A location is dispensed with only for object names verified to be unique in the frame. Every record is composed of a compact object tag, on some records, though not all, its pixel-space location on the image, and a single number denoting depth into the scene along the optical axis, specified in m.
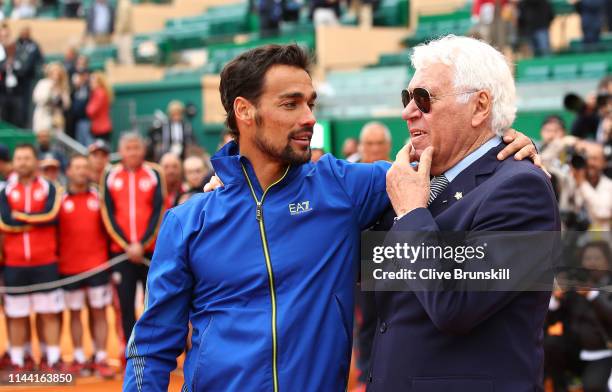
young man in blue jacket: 6.28
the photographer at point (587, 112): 20.53
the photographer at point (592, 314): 13.77
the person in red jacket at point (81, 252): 18.37
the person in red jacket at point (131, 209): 18.23
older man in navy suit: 5.75
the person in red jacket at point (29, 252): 18.05
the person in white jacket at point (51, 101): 33.34
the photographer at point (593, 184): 16.31
